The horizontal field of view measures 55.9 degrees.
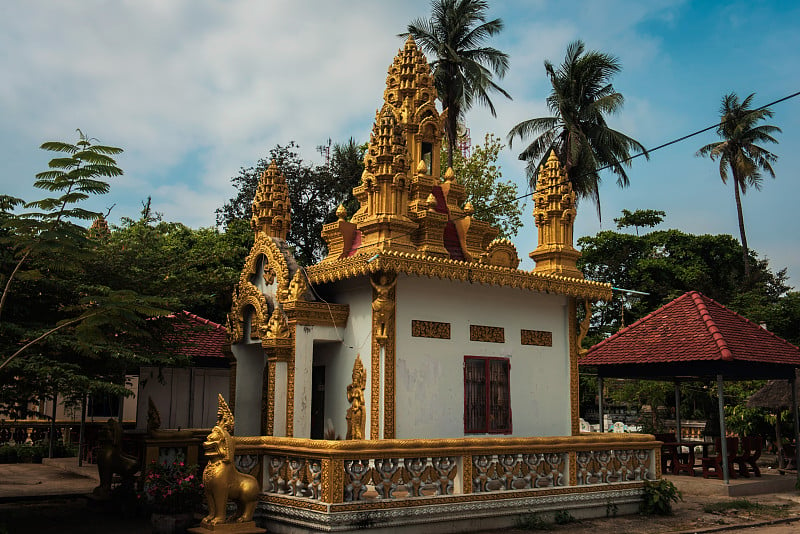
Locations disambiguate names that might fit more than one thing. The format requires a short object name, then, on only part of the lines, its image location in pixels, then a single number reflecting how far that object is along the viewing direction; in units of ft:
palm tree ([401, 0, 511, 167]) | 99.40
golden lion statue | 31.99
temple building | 33.60
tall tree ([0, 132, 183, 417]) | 33.32
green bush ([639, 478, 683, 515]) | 41.47
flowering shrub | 35.70
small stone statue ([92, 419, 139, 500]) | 42.16
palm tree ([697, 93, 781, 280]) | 125.29
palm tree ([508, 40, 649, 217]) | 102.27
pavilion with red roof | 52.75
